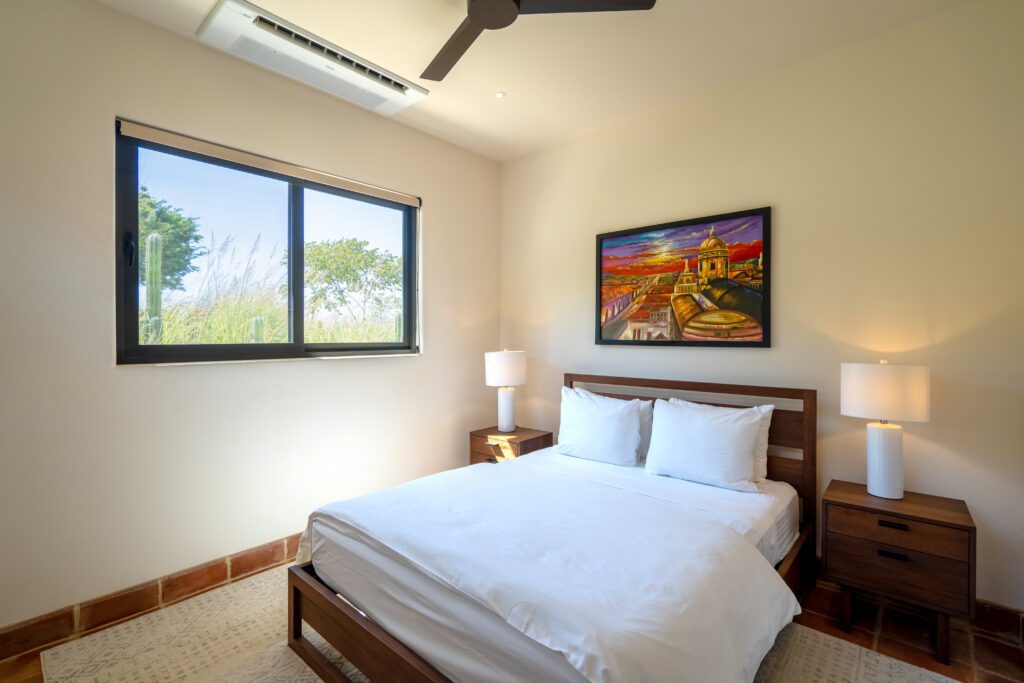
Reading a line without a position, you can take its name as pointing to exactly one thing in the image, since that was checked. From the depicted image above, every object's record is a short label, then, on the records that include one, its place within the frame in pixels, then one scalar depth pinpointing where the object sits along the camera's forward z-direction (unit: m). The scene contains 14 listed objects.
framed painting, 2.73
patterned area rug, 1.79
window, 2.29
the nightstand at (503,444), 3.32
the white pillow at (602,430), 2.78
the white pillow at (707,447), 2.35
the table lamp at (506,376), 3.46
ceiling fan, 1.73
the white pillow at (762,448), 2.47
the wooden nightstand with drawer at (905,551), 1.82
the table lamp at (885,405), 2.03
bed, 1.20
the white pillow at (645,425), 2.90
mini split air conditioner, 2.14
